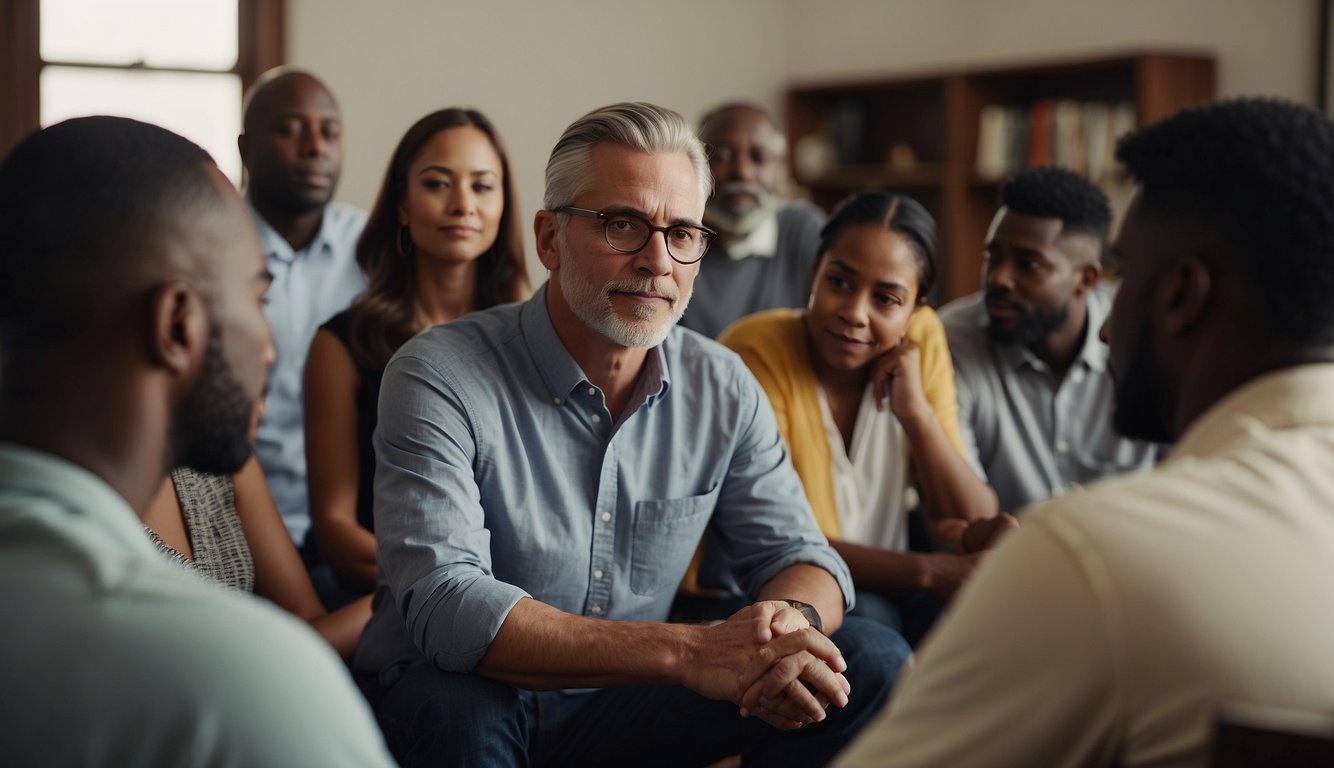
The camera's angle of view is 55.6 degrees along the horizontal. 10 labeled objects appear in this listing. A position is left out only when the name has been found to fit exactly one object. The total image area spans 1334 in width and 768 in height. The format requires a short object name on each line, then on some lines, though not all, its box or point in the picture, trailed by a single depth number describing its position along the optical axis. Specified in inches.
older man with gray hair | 66.1
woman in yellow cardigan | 95.2
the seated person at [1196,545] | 34.5
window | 186.4
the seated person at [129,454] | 31.3
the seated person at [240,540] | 74.5
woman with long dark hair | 93.6
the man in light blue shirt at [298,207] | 121.5
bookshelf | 203.2
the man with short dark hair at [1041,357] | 111.4
